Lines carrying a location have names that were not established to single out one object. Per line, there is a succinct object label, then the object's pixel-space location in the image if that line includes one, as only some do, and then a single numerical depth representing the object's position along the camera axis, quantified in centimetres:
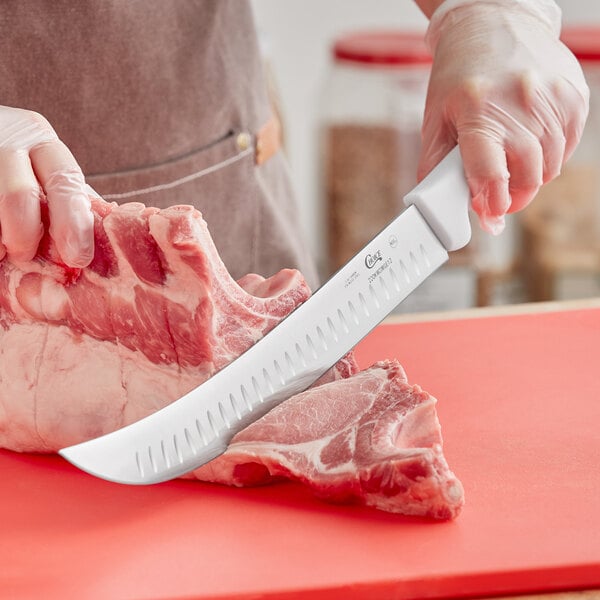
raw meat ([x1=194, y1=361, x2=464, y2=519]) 104
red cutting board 100
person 116
